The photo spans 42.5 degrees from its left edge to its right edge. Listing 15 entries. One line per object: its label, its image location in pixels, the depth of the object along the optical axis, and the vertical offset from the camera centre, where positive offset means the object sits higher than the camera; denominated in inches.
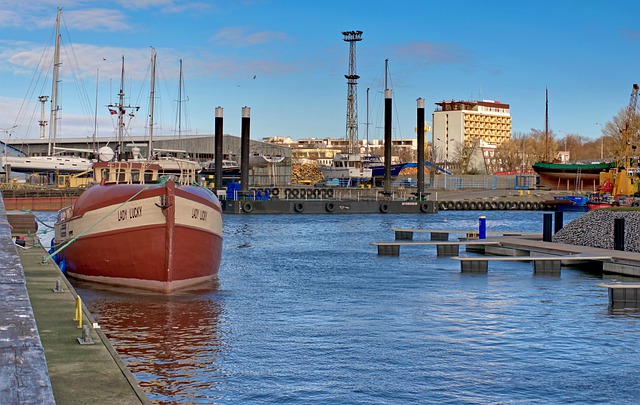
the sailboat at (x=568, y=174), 5241.1 +184.5
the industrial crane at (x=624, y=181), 3646.7 +99.0
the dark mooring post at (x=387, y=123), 3449.8 +322.8
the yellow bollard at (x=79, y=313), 593.7 -85.1
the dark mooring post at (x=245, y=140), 3282.5 +232.7
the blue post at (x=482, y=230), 1780.3 -63.0
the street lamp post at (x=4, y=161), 4113.4 +168.5
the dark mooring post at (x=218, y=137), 3294.8 +243.0
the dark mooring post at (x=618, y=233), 1381.6 -51.7
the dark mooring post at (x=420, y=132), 3412.9 +284.1
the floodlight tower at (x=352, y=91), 4746.8 +634.7
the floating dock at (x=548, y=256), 999.6 -94.5
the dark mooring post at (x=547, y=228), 1606.8 -51.4
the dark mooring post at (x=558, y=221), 1689.2 -39.1
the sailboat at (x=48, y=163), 4094.5 +161.8
